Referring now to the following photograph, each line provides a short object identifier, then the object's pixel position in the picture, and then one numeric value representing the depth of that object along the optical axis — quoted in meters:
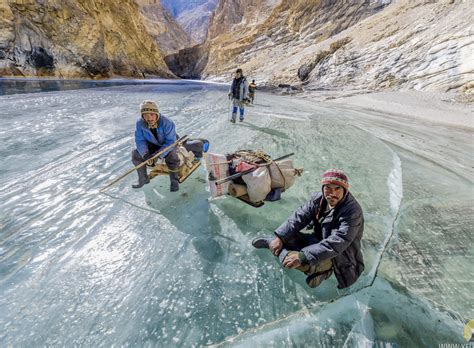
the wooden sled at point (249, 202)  3.23
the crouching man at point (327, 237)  1.97
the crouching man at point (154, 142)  3.54
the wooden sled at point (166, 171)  3.78
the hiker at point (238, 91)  7.45
